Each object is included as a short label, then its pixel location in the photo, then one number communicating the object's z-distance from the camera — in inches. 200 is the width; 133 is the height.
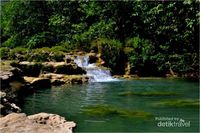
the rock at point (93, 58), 985.1
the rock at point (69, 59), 948.0
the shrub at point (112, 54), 986.8
